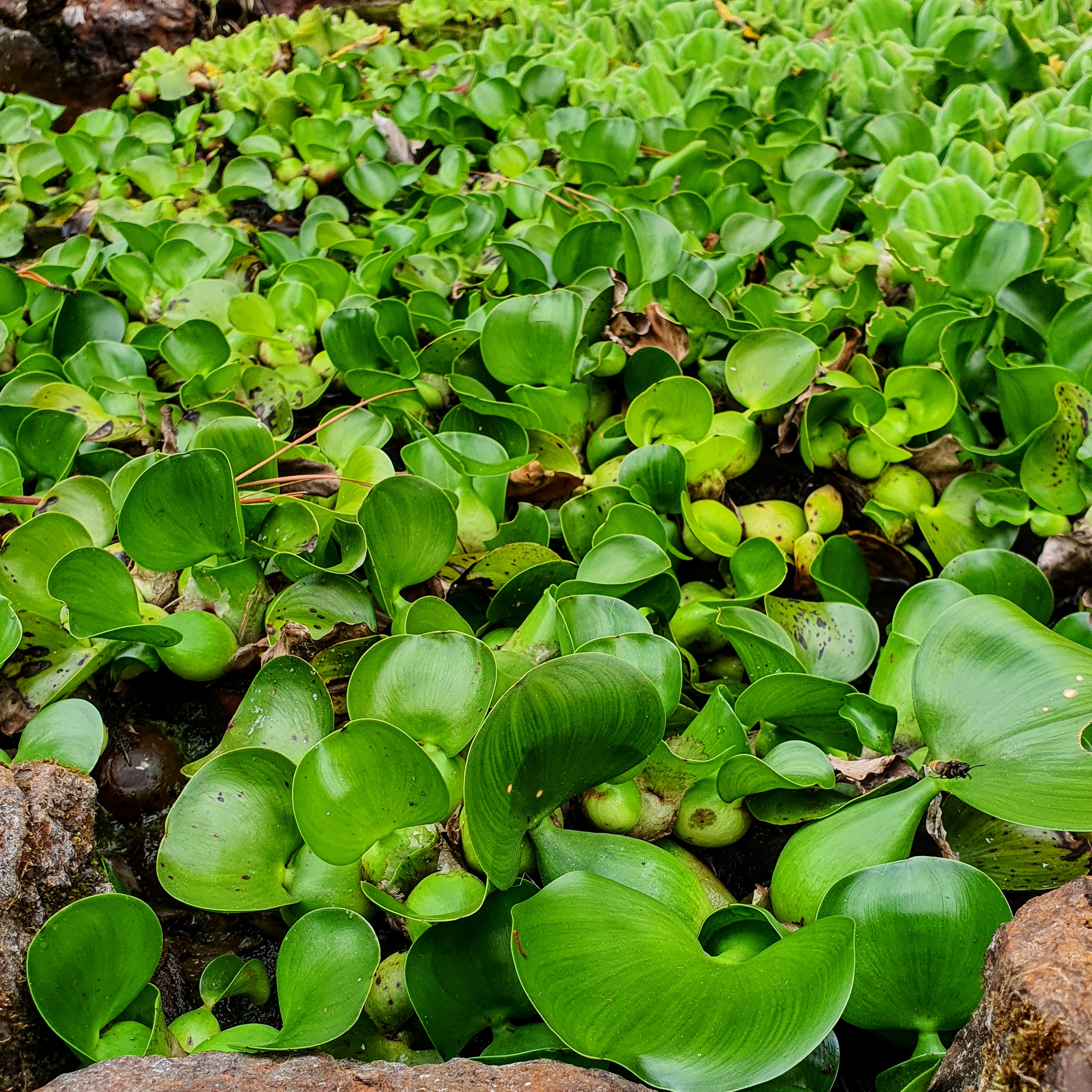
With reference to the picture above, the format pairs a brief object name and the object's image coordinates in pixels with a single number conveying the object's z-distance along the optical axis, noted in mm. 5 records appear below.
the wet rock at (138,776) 544
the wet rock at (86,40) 1504
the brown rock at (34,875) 440
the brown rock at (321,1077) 406
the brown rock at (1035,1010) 367
